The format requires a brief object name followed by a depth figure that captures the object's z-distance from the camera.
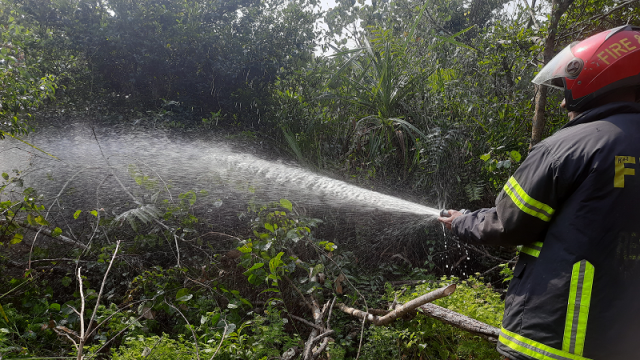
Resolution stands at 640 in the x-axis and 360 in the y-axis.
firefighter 1.35
